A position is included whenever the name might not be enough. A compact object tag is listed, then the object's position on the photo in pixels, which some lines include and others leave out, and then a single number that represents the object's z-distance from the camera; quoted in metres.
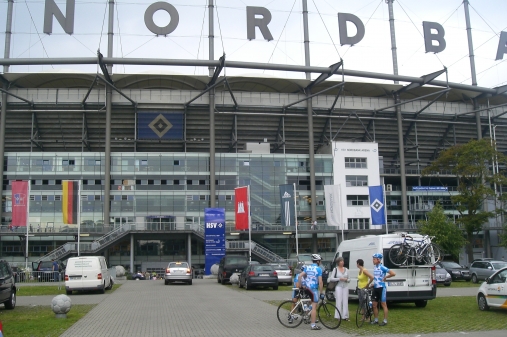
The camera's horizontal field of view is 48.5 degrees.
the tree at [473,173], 50.28
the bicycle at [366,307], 13.97
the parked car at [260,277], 27.00
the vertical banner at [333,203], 47.81
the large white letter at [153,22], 55.59
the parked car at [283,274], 31.33
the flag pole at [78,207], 43.41
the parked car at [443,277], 30.00
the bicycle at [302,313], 13.50
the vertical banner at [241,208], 43.83
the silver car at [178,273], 32.84
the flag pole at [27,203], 43.38
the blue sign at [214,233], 42.56
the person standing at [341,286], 14.07
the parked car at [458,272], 36.91
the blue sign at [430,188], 67.75
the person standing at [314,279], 13.47
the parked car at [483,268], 33.69
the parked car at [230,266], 32.91
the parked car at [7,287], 17.64
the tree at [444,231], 46.56
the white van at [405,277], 17.02
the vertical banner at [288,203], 49.50
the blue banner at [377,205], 43.62
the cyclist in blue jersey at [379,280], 14.16
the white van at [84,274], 24.64
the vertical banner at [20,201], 43.38
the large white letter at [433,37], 62.66
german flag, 45.16
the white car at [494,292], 15.75
